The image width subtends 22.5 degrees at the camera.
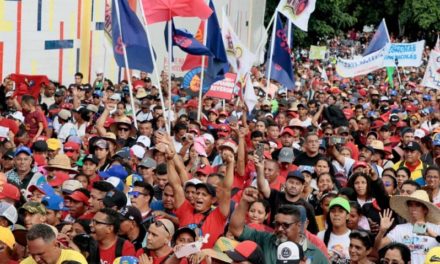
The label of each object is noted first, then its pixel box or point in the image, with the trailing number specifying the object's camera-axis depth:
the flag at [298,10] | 20.84
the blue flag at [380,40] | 27.00
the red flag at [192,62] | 19.41
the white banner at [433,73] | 23.28
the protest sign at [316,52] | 35.66
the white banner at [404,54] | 27.73
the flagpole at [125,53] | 15.50
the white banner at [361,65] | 25.69
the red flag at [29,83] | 18.75
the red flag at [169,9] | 15.27
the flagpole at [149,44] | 14.74
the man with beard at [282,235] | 7.68
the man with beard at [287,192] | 9.70
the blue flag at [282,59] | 20.42
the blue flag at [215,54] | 17.62
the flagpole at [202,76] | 16.94
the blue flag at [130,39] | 15.80
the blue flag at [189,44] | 16.12
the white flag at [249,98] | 17.52
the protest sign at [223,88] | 19.12
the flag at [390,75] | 31.81
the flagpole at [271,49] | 19.61
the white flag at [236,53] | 18.73
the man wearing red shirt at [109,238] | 8.19
